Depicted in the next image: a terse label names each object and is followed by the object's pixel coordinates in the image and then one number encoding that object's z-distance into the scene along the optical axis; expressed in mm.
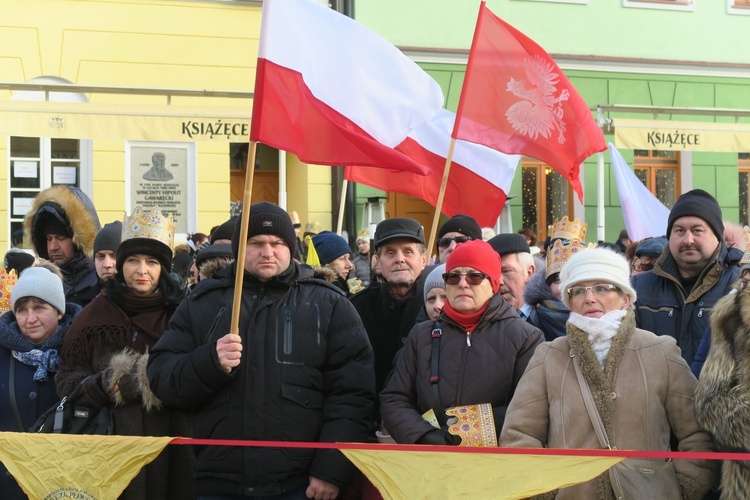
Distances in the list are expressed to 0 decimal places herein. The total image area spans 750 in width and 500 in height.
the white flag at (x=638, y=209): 9469
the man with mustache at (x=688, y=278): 5234
